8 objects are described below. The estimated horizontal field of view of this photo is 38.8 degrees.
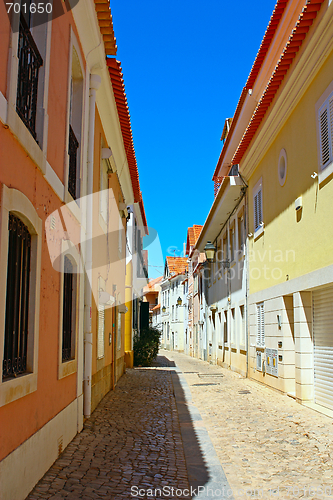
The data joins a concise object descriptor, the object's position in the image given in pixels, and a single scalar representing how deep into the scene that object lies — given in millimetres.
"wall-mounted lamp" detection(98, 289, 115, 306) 9337
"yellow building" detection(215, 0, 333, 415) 7750
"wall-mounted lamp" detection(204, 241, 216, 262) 17266
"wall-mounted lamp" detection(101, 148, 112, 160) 9844
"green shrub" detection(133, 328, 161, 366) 18969
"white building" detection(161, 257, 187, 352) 44500
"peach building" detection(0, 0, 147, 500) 3846
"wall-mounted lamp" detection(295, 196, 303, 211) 8922
